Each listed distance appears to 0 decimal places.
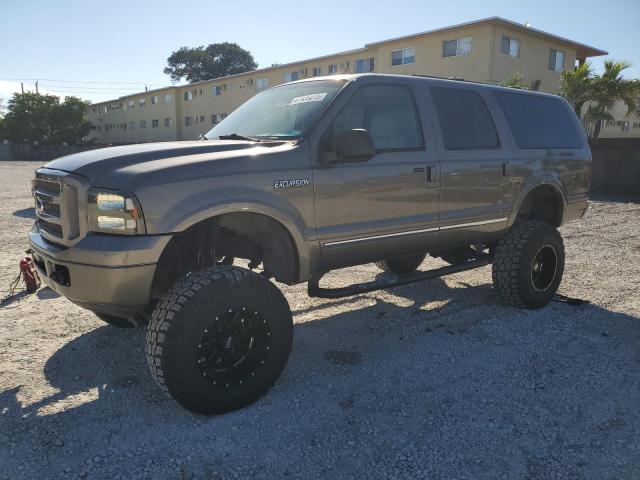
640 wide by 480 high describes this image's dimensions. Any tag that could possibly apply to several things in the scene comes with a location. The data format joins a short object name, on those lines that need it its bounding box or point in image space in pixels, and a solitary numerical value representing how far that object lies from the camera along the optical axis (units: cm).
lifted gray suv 273
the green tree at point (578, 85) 2202
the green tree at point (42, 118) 5481
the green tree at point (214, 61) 7369
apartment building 2380
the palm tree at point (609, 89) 2208
